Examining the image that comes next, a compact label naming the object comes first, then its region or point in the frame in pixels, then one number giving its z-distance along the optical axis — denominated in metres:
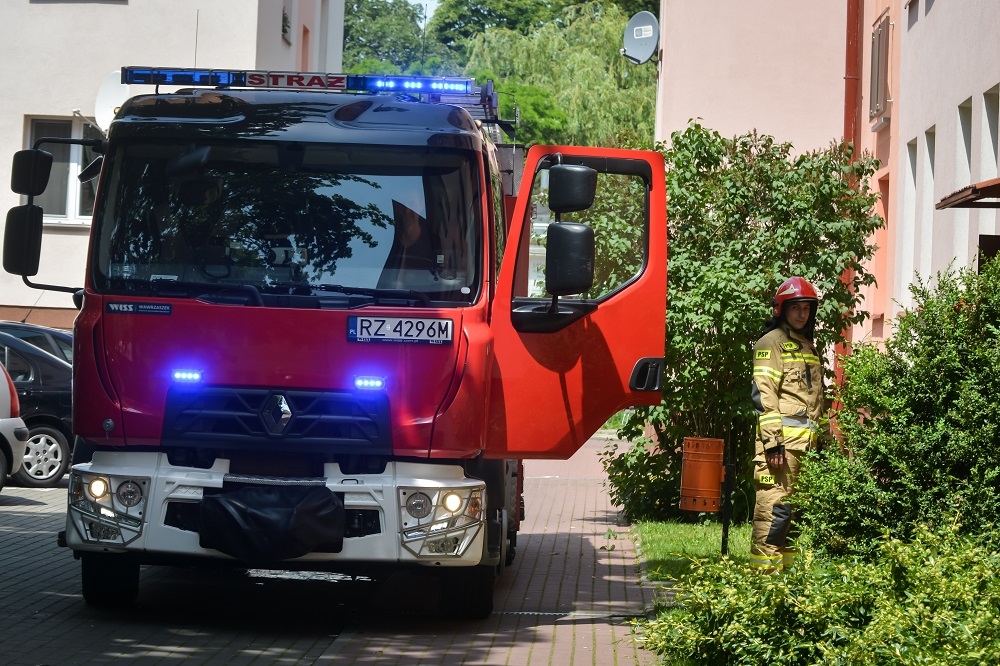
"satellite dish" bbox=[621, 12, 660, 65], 25.23
